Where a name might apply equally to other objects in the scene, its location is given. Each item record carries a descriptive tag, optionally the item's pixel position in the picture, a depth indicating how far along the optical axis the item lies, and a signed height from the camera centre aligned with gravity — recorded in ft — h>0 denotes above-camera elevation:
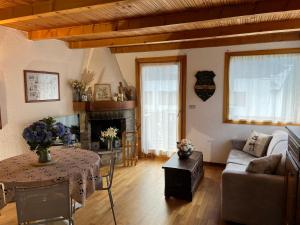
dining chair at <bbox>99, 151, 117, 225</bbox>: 8.32 -2.98
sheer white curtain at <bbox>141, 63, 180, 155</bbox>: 16.03 -0.84
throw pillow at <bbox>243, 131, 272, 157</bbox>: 12.25 -2.75
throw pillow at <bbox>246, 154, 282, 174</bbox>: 8.29 -2.59
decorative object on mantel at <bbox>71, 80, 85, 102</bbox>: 14.58 +0.45
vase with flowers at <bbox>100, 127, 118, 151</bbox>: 15.65 -3.08
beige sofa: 7.82 -3.71
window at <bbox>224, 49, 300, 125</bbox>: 13.14 +0.46
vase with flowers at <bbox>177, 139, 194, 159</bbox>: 11.65 -2.79
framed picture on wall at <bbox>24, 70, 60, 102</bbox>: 11.52 +0.56
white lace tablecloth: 5.95 -2.19
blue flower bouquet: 6.77 -1.21
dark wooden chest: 10.44 -3.95
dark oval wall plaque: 14.77 +0.68
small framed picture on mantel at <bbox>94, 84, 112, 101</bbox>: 16.03 +0.27
